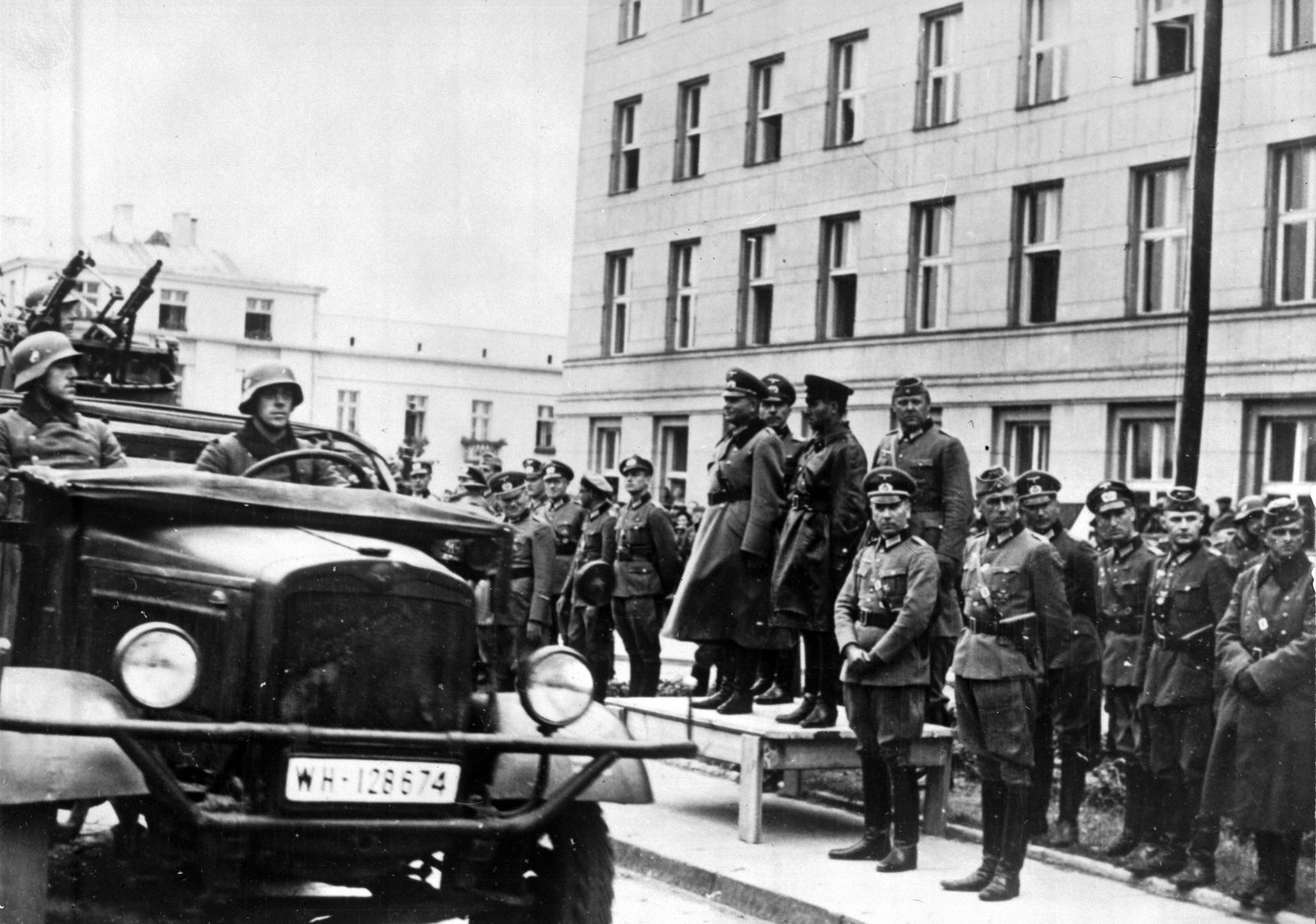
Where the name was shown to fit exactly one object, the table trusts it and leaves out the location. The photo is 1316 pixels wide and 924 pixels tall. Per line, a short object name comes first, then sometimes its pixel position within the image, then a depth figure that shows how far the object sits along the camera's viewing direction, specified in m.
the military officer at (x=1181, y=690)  7.77
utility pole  11.73
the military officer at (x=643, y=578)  13.13
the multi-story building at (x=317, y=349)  20.30
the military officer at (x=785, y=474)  9.57
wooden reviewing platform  8.58
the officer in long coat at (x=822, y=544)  8.91
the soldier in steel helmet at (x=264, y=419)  6.32
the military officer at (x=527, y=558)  13.73
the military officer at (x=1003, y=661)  7.45
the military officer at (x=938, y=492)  8.98
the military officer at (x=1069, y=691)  8.67
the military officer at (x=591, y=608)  13.55
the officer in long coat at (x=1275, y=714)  6.79
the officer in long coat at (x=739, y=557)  9.36
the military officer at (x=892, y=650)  7.88
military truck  4.72
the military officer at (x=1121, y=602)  8.79
